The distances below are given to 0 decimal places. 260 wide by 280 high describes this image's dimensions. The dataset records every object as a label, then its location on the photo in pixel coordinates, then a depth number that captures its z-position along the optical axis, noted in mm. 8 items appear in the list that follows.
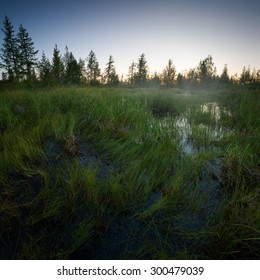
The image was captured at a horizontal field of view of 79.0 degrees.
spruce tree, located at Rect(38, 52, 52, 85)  24922
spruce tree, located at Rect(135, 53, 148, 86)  56656
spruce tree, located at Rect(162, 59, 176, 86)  63250
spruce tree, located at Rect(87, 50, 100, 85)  51312
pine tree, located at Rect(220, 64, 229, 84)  55938
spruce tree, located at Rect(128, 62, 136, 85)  65238
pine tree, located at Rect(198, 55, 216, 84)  49719
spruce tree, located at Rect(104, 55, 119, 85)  56656
